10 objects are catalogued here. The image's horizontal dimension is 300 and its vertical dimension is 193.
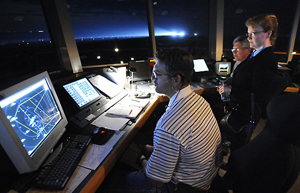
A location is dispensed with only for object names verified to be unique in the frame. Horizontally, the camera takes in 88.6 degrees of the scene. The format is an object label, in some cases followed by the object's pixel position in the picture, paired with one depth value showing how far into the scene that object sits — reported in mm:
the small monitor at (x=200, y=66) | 2662
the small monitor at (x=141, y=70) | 2344
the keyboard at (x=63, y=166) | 729
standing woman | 1360
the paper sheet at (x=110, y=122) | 1251
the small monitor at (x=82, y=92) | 1364
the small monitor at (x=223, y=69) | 2686
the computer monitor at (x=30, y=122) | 668
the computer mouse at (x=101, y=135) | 1071
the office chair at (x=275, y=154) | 608
